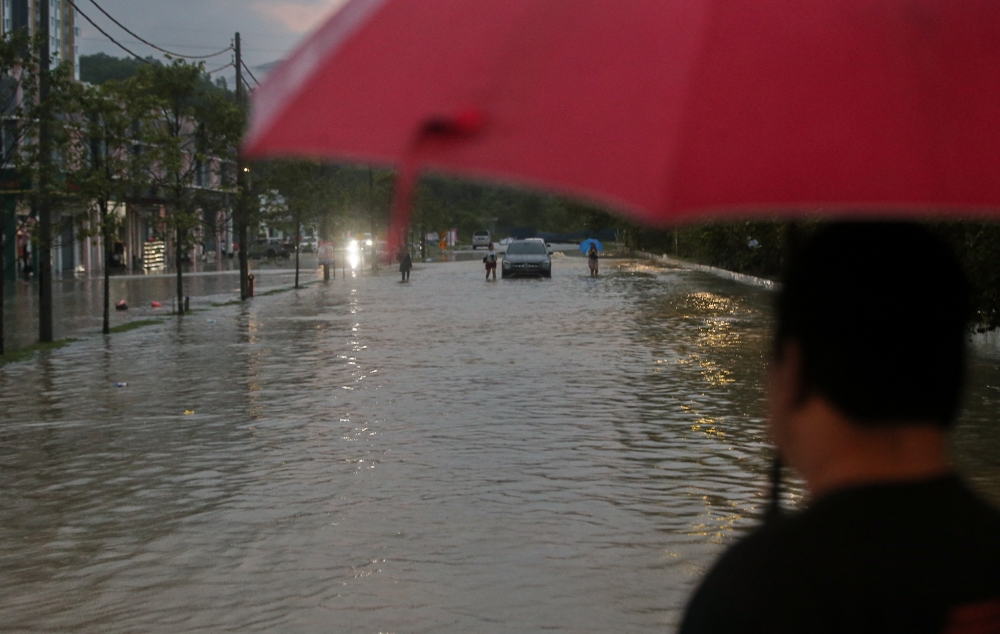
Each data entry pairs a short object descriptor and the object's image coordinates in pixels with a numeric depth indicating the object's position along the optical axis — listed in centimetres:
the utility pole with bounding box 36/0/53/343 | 2144
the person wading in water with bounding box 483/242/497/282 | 5000
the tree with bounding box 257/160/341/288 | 4300
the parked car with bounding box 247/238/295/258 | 8475
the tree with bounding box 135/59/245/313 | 2780
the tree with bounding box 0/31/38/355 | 2072
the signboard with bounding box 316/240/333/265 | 5381
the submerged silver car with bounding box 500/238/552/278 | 5016
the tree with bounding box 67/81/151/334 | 2369
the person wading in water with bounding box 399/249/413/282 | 4844
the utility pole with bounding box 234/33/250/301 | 3882
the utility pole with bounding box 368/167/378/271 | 8462
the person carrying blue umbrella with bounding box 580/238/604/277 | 5134
